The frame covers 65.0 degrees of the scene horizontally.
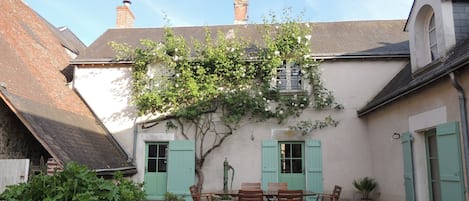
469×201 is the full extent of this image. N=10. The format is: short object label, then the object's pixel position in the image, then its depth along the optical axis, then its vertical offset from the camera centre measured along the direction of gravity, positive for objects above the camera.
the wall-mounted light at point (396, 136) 7.68 +0.58
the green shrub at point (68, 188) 3.14 -0.23
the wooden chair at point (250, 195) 6.98 -0.60
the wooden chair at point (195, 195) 7.34 -0.64
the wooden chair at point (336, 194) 7.29 -0.60
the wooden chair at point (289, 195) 7.00 -0.60
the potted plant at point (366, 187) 8.79 -0.56
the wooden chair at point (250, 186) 8.36 -0.52
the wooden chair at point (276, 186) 8.34 -0.52
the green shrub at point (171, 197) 9.00 -0.84
